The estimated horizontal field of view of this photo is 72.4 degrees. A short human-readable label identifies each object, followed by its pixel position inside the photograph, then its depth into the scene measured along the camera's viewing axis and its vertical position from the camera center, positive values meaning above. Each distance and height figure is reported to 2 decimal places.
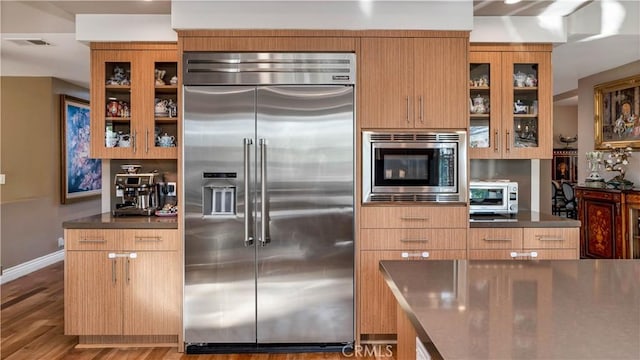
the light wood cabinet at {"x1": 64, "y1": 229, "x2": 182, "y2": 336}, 3.12 -0.69
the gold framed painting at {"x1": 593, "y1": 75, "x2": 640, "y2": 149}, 4.86 +0.76
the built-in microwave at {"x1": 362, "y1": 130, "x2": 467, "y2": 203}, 3.16 +0.09
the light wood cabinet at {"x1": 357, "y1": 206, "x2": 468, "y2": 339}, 3.14 -0.46
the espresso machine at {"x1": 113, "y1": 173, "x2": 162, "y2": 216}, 3.47 -0.10
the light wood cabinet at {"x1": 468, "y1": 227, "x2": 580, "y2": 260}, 3.19 -0.47
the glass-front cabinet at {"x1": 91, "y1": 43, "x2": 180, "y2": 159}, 3.36 +0.66
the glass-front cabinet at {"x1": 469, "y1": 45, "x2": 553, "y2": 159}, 3.47 +0.65
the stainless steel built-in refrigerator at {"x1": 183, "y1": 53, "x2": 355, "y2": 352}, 3.05 -0.11
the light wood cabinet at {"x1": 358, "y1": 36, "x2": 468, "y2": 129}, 3.15 +0.69
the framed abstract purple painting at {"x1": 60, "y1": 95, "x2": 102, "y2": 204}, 5.71 +0.32
